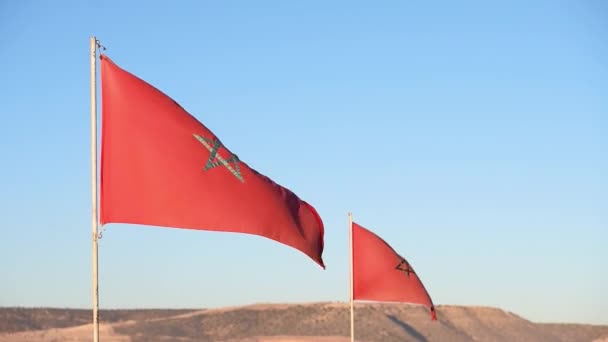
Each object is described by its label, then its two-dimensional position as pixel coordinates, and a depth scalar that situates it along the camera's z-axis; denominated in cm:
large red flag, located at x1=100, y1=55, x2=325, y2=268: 1694
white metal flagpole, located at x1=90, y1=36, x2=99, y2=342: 1564
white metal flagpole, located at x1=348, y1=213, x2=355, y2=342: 2533
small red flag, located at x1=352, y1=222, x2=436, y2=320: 2747
